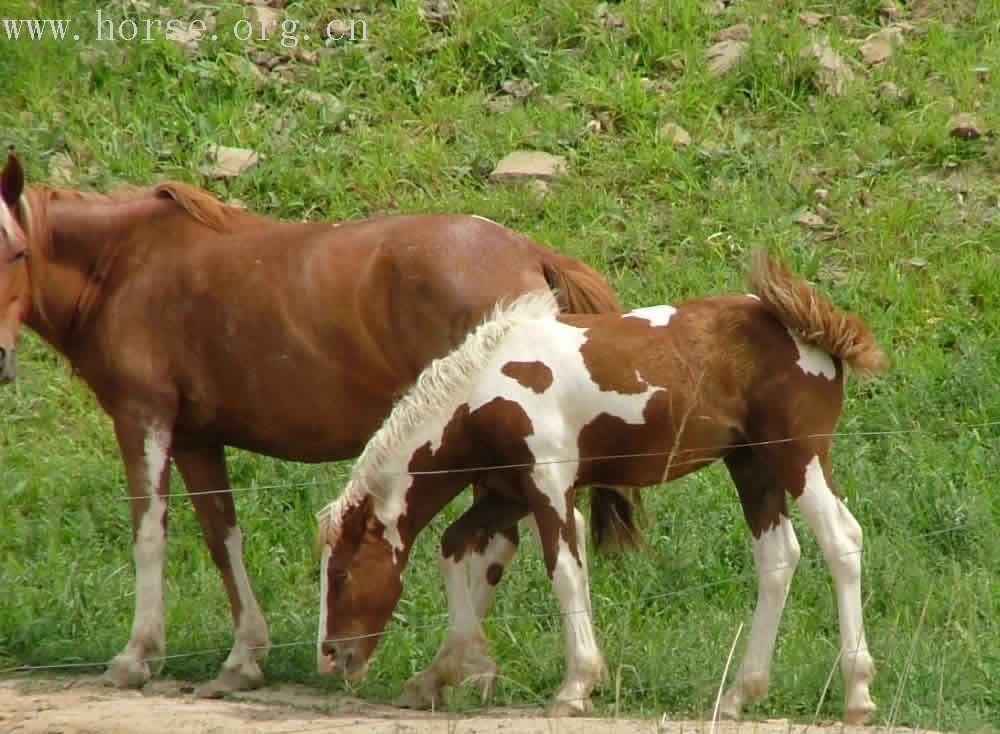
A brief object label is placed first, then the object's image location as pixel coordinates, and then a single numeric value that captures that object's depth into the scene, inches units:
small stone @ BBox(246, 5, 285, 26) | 450.9
